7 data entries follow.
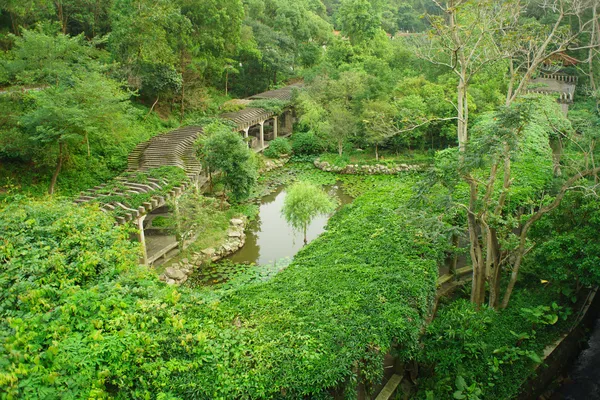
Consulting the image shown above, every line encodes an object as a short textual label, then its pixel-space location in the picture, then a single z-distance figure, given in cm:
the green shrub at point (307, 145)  2764
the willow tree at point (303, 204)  1577
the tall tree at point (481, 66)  873
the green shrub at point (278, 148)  2698
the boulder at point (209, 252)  1496
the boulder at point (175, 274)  1363
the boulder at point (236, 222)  1738
